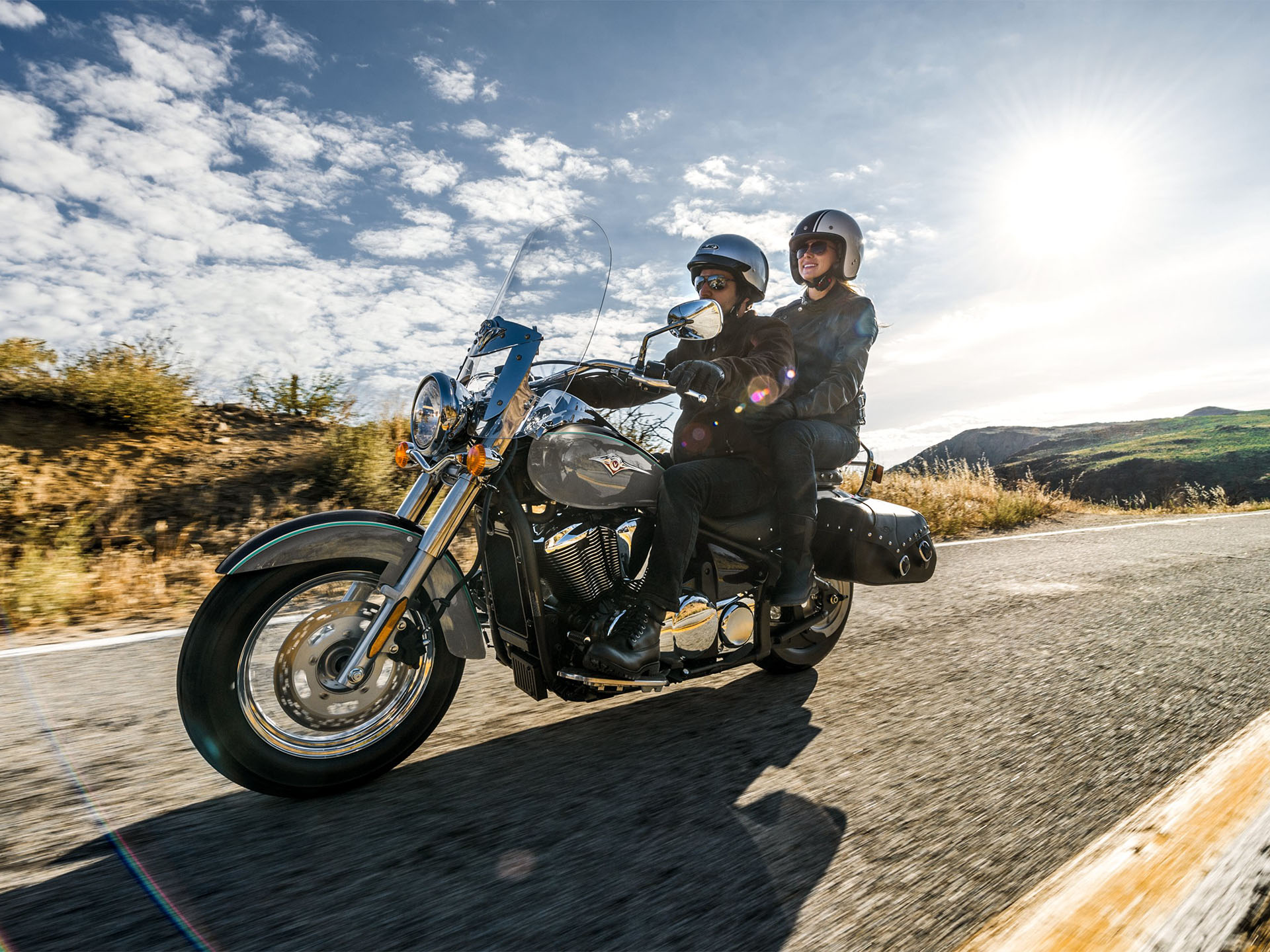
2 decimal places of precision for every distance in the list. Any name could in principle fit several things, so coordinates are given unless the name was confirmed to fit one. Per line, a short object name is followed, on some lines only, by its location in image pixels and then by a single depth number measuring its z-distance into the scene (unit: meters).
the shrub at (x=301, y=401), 7.76
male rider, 2.56
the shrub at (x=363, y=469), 6.53
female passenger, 3.05
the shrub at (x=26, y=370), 6.51
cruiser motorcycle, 2.00
